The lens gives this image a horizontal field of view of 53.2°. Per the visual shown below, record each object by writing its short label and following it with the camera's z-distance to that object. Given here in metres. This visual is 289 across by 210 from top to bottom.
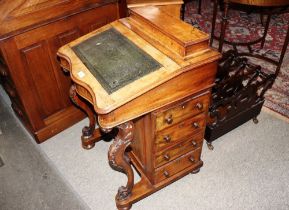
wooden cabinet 2.17
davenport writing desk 1.64
